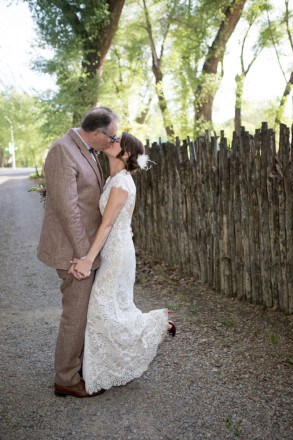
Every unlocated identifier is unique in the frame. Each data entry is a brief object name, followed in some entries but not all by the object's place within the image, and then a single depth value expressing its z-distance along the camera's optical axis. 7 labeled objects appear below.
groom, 2.73
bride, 2.87
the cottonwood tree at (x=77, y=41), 12.23
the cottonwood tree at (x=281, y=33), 17.61
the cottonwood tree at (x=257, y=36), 18.02
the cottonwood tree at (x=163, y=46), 19.05
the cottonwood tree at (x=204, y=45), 15.91
